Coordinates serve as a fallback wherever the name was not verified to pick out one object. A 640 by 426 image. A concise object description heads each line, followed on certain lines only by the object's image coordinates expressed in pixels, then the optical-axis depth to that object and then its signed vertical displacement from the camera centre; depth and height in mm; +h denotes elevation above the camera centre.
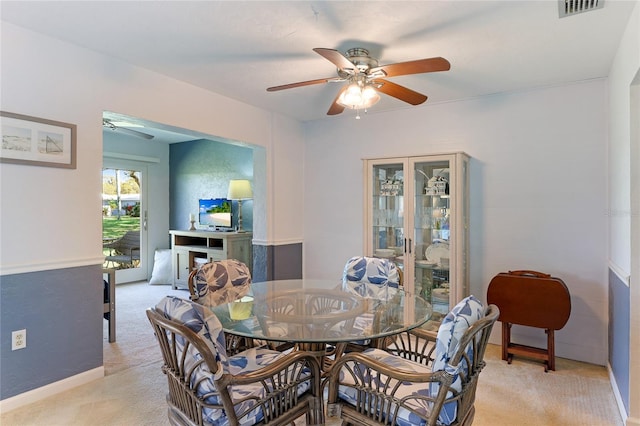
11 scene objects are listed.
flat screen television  5953 +17
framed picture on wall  2281 +465
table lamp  5379 +344
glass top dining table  1813 -568
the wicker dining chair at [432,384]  1411 -708
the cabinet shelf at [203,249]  5320 -508
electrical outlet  2318 -778
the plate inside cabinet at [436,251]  3600 -363
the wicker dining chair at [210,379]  1400 -656
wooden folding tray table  2914 -721
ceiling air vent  1978 +1118
